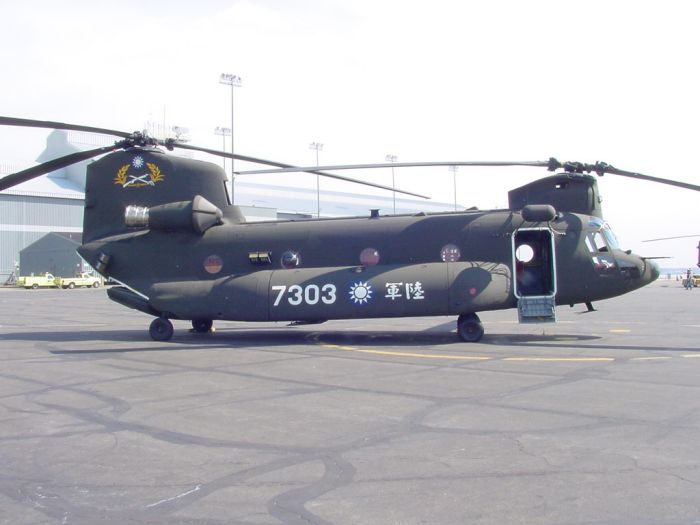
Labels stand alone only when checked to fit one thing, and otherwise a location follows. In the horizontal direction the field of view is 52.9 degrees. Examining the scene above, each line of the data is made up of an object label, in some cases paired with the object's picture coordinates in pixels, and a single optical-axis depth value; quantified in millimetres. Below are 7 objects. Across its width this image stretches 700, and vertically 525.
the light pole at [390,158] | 82688
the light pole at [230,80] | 53103
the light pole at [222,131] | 67800
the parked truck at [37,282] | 67000
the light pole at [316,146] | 76125
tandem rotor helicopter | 16031
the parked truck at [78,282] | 67375
